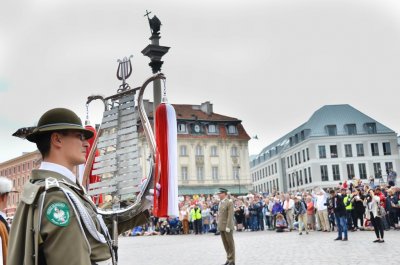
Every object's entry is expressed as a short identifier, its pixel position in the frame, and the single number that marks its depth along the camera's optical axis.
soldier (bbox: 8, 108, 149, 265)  2.40
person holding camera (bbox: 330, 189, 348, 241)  17.50
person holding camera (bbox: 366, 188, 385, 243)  15.16
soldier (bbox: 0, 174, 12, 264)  4.66
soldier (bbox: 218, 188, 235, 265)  11.96
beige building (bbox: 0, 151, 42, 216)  95.12
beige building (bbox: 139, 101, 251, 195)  68.19
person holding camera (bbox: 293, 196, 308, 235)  22.85
